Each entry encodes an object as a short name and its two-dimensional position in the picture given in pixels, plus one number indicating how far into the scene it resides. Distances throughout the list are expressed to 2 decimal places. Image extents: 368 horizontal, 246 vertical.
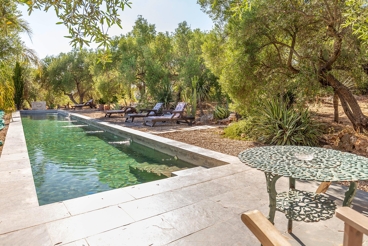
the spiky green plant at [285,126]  6.41
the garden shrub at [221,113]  11.65
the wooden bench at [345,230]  1.15
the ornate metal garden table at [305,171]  2.03
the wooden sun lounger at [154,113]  12.62
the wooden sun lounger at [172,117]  10.76
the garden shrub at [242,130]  7.45
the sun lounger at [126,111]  14.47
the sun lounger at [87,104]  23.20
